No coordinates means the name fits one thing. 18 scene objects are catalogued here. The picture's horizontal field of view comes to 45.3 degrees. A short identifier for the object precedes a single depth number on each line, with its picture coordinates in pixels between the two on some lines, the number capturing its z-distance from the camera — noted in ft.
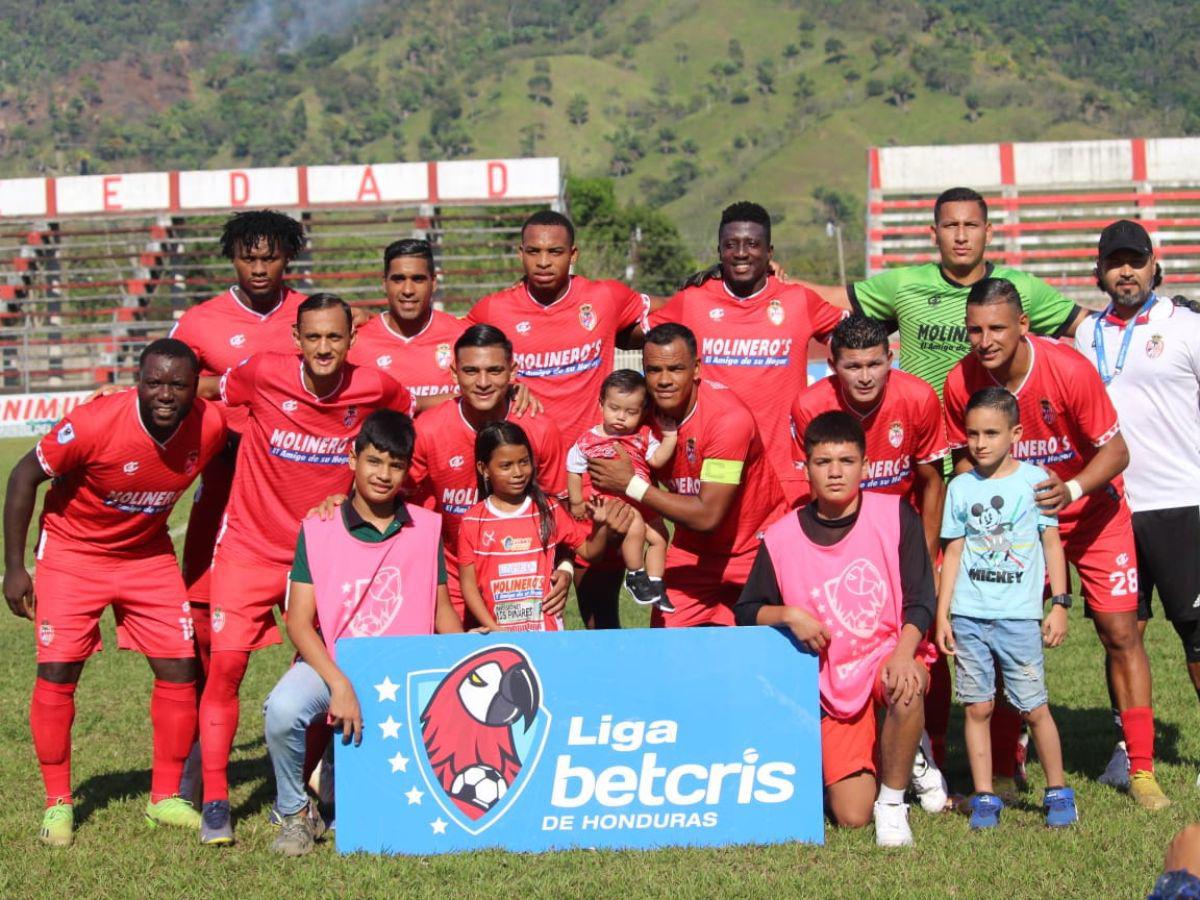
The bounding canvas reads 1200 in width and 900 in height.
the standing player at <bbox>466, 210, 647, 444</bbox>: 23.35
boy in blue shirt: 18.71
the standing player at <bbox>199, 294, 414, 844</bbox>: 19.80
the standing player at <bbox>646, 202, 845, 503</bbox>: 23.06
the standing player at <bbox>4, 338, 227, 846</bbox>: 19.48
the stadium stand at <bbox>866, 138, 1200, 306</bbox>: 113.50
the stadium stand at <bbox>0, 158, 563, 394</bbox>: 120.47
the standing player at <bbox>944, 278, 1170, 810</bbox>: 19.88
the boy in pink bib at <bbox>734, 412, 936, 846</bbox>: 18.49
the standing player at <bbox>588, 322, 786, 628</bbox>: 20.44
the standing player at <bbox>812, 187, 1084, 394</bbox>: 21.97
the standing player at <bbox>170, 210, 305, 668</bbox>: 21.75
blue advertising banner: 18.11
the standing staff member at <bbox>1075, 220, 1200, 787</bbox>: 21.09
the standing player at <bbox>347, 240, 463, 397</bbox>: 22.81
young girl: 20.07
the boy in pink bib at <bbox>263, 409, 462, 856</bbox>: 18.43
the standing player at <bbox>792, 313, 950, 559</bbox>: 20.10
